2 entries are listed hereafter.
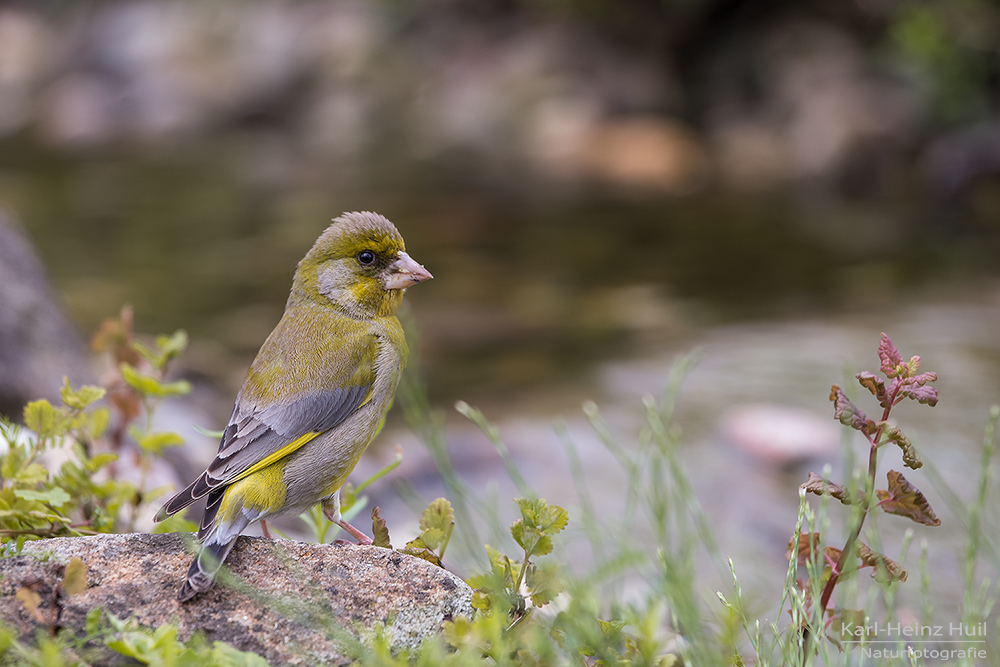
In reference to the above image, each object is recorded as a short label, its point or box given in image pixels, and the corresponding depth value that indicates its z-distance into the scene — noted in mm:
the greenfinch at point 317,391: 4930
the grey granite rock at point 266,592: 4117
